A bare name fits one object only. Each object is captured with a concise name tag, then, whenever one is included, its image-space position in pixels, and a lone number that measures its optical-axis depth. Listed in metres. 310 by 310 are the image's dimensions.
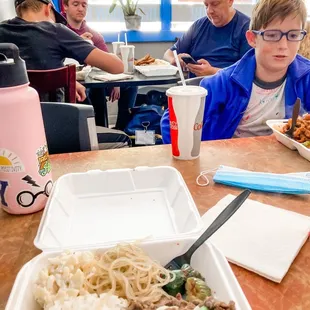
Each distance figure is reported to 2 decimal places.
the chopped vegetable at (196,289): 0.42
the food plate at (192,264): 0.40
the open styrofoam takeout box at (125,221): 0.43
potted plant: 3.73
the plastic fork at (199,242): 0.49
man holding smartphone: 2.55
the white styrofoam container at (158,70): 2.17
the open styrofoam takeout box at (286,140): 0.88
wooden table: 0.47
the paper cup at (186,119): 0.83
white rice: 0.37
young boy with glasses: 1.22
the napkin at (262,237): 0.51
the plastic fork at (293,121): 0.98
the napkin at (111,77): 2.07
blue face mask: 0.72
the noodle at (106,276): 0.41
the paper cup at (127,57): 2.29
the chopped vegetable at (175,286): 0.44
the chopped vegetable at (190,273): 0.46
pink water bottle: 0.56
